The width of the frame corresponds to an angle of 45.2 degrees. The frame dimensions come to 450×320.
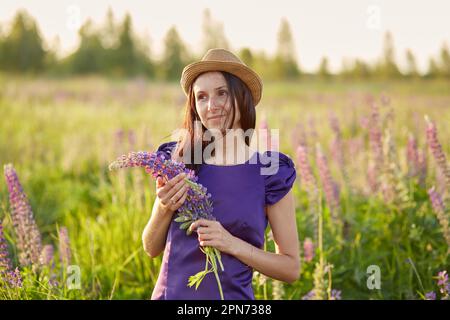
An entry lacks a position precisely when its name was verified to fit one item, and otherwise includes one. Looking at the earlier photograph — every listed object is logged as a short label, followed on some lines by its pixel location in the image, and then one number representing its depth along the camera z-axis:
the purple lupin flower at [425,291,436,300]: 2.56
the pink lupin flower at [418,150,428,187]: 3.96
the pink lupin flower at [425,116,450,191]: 2.96
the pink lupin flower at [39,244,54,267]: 2.82
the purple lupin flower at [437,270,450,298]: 2.46
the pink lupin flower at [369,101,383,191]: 3.61
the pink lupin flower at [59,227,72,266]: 2.90
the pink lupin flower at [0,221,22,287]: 2.23
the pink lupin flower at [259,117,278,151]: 3.09
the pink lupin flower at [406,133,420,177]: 3.88
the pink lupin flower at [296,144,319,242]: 3.02
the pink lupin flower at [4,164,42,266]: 2.54
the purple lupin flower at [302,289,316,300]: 2.81
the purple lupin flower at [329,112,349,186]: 4.09
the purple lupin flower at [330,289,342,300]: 2.67
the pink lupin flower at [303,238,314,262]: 3.14
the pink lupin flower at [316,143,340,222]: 3.25
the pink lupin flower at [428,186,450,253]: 2.90
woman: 1.99
